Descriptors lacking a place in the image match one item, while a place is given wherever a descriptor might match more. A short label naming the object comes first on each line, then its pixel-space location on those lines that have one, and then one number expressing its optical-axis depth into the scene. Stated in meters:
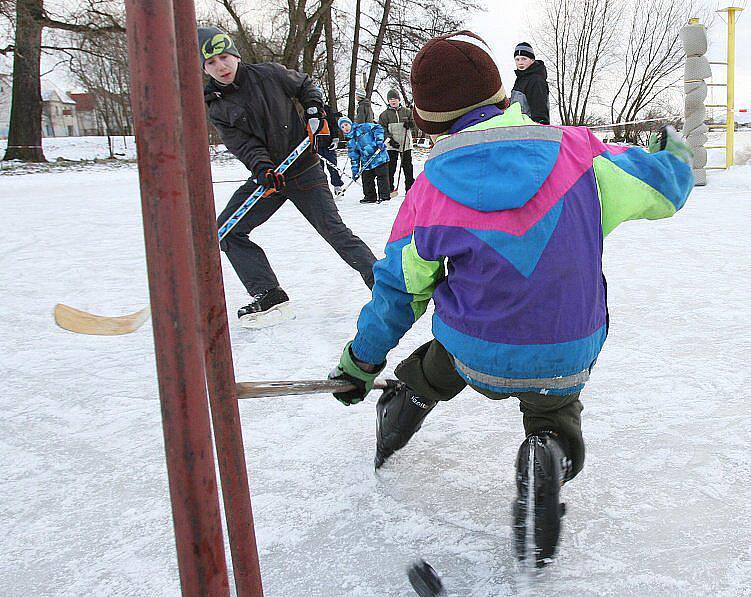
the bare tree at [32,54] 16.67
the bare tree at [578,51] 28.94
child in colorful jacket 1.37
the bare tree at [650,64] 27.33
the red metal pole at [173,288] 0.80
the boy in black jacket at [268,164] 3.38
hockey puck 1.49
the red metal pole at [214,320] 1.00
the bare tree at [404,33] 24.19
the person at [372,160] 8.93
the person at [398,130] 9.55
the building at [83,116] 57.75
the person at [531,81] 5.84
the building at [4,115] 42.86
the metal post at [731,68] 8.80
